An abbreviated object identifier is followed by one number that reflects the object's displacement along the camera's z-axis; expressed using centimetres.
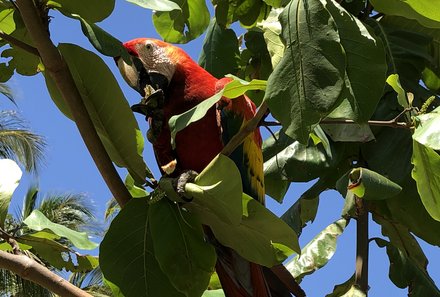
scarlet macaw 219
